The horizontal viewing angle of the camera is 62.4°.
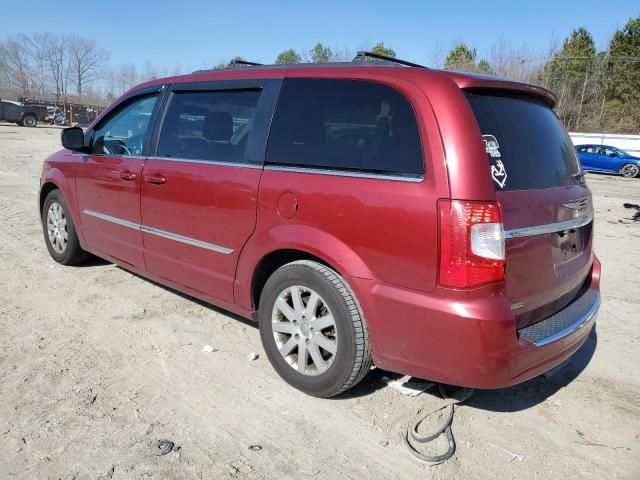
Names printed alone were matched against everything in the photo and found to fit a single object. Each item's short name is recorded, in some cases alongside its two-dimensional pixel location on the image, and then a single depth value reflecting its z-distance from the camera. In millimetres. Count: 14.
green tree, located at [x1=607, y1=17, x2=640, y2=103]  44781
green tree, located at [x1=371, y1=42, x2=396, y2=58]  55812
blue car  24516
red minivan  2486
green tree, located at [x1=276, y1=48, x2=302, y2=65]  66462
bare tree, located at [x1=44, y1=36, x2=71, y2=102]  95812
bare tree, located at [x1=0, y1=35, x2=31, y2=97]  86875
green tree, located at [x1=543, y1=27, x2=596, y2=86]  47634
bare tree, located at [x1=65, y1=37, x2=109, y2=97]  97688
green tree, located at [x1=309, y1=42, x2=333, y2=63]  62775
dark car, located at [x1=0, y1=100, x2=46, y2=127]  36688
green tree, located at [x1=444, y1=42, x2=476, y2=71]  48844
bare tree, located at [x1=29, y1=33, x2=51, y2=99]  93250
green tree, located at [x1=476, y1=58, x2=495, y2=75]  45500
